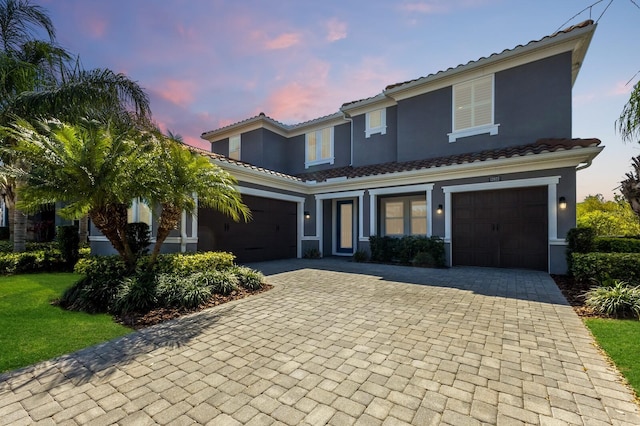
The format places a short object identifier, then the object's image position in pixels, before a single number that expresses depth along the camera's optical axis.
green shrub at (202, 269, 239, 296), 6.03
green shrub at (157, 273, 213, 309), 5.21
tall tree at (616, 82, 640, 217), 5.94
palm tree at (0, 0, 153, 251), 7.53
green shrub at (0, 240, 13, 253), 9.63
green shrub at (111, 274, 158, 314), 4.95
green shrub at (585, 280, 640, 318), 4.84
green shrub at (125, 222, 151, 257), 6.96
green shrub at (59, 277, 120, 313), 5.10
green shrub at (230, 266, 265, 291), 6.59
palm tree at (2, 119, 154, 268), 5.02
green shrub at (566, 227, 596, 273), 7.49
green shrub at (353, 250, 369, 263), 11.42
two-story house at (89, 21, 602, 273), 8.97
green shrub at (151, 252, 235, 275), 6.29
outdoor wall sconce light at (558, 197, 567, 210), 8.31
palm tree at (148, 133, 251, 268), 5.73
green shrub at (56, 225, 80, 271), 9.12
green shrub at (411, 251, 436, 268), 9.80
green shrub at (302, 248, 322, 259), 12.77
